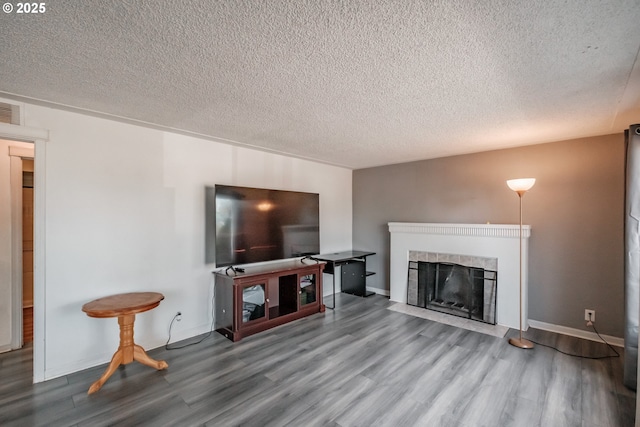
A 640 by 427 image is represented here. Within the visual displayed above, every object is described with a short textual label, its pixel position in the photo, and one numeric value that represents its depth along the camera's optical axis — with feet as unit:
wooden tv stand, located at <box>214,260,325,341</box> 10.09
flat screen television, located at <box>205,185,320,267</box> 10.47
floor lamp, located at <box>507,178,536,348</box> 9.38
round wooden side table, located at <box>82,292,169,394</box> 7.07
